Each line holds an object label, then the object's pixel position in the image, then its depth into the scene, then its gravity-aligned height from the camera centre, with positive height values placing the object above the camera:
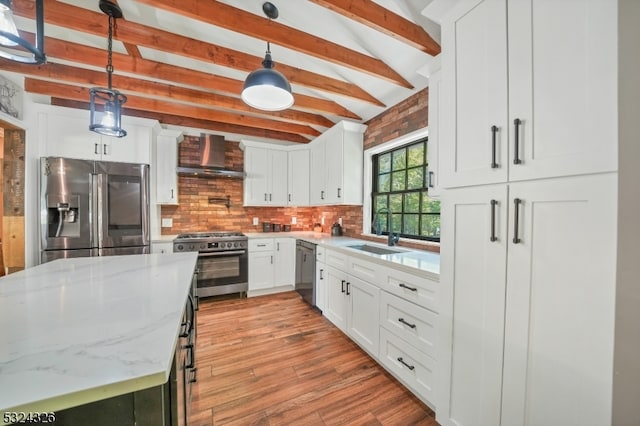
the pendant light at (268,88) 1.61 +0.85
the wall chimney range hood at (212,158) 3.73 +0.80
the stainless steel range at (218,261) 3.28 -0.73
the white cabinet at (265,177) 4.00 +0.55
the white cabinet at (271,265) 3.66 -0.85
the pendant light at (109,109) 1.57 +0.67
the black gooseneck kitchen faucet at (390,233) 2.73 -0.25
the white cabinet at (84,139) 2.73 +0.82
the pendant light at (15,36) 0.79 +0.58
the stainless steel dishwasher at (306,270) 3.18 -0.84
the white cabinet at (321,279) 2.96 -0.86
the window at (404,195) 2.56 +0.18
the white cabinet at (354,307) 2.11 -0.95
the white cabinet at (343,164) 3.28 +0.64
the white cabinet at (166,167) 3.47 +0.60
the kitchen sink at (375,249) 2.57 -0.43
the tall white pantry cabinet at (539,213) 0.82 +0.00
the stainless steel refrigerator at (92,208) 2.64 +0.00
